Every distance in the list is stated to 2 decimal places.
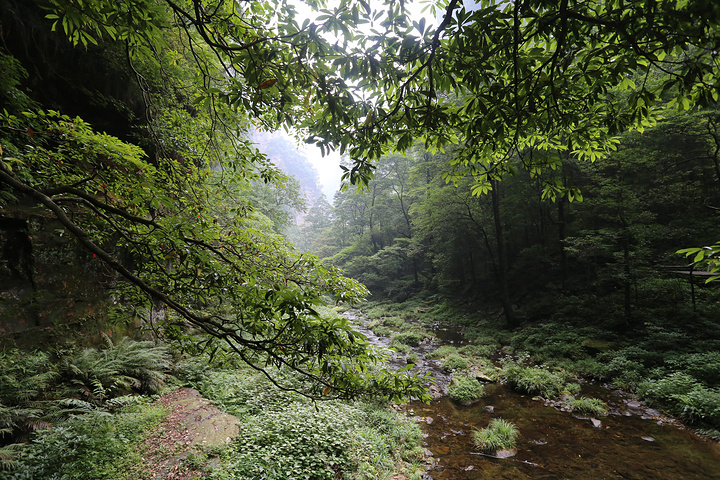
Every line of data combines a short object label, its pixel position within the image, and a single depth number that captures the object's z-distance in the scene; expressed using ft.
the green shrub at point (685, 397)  17.65
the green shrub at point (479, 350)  34.88
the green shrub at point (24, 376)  11.58
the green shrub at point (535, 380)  24.09
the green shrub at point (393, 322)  54.39
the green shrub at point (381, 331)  48.28
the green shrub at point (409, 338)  42.73
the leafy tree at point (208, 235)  5.95
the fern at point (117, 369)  14.24
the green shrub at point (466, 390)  24.14
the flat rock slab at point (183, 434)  11.27
